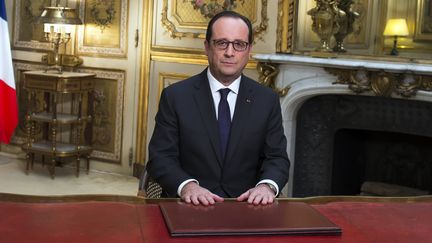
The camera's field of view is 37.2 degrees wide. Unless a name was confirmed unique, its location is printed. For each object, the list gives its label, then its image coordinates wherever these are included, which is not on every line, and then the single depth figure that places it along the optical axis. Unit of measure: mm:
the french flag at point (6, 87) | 4188
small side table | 5094
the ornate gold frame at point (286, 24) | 4316
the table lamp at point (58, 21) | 5094
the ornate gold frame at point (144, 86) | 5113
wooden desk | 1392
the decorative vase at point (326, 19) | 4098
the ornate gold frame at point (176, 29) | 4559
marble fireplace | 3861
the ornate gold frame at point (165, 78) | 5002
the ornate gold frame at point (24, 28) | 5613
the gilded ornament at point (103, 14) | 5277
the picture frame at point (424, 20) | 3801
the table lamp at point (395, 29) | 3859
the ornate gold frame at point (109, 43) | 5230
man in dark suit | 2041
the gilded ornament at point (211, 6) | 4734
